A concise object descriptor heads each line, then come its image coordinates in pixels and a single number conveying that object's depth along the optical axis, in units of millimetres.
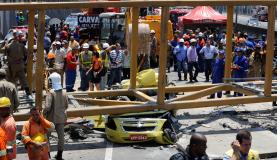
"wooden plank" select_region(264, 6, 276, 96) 12445
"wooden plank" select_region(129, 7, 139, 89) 12702
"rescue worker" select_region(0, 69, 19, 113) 10594
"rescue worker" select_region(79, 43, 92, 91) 17422
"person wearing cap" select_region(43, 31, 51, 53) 24922
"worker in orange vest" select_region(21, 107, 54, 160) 8828
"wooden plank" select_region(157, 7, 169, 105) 11781
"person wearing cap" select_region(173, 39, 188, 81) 21219
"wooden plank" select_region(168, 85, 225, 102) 13168
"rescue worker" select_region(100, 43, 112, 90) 16953
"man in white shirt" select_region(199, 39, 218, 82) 20750
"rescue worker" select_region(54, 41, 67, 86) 17625
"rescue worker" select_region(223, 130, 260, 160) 6277
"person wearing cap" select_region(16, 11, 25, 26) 40822
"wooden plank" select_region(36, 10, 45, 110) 11116
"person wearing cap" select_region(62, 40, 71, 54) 17984
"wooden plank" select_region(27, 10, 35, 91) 11959
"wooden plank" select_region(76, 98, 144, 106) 12383
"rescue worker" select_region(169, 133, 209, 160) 5930
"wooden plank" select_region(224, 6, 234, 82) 13712
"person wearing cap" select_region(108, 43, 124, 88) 18281
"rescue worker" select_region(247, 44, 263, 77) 17344
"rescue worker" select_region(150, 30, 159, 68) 23125
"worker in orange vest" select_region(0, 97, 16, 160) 8078
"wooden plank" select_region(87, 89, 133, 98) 13641
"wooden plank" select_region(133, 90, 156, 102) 12537
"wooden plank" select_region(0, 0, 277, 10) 10953
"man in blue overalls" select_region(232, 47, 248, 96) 16562
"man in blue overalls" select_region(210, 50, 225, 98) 16453
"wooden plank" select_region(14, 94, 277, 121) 11641
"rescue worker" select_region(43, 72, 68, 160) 10336
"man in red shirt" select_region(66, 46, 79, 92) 17664
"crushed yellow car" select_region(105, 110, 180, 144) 11430
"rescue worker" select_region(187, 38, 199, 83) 20953
